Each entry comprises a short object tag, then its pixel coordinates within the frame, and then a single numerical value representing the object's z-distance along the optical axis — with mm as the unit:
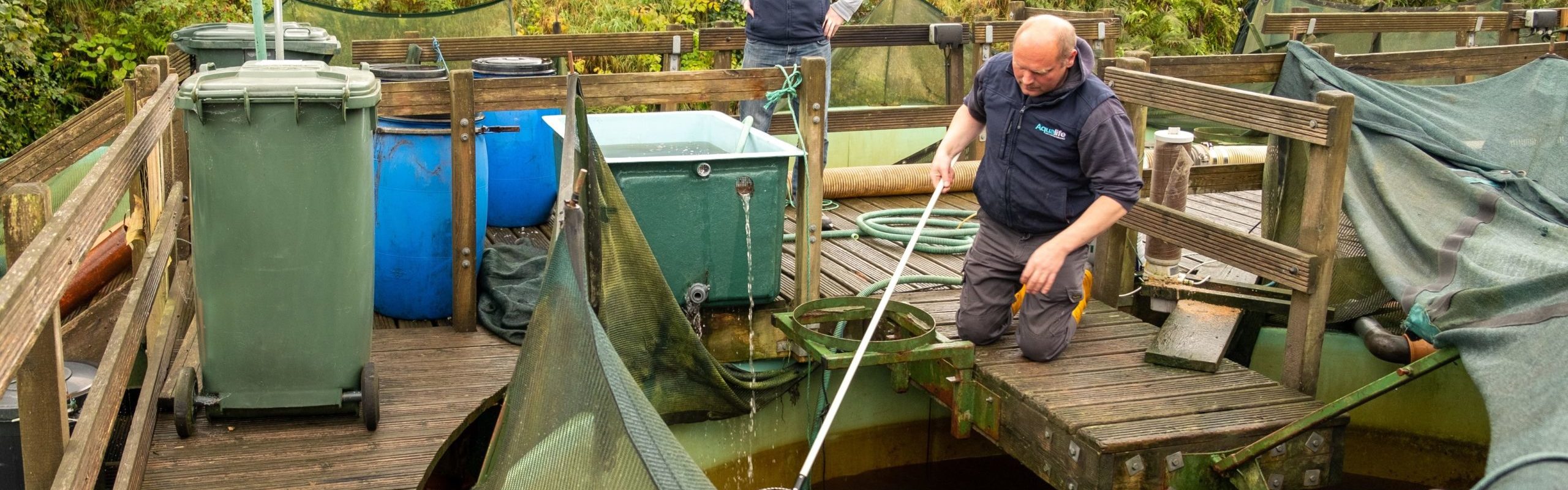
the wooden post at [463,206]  4703
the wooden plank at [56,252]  2049
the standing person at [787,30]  6586
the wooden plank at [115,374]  2615
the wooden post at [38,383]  2438
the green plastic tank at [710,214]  4625
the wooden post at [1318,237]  4285
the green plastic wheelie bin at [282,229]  3635
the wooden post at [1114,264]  5367
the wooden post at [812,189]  4879
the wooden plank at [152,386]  3404
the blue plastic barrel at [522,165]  6234
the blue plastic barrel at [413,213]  4941
